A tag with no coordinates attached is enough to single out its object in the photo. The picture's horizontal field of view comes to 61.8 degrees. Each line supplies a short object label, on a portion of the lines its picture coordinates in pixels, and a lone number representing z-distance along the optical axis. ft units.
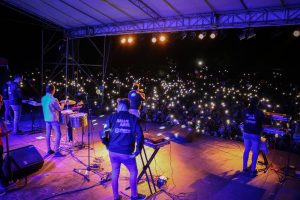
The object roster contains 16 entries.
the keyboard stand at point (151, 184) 14.08
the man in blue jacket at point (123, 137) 11.93
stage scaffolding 38.60
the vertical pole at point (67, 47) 36.59
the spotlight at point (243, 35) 23.77
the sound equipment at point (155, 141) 14.06
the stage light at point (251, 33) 23.08
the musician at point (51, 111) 19.04
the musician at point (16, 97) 24.99
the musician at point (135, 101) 21.93
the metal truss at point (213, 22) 19.47
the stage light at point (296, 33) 20.03
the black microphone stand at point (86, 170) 16.62
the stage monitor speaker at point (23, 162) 14.55
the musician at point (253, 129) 16.87
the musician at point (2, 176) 14.21
